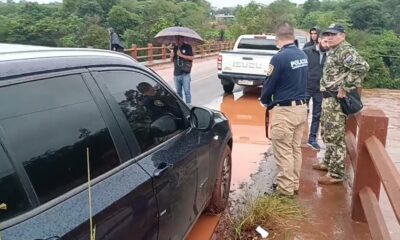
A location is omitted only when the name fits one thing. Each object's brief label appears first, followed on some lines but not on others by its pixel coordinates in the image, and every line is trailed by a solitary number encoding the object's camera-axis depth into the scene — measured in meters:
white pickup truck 11.77
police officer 4.51
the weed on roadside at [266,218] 3.93
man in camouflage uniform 4.70
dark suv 1.67
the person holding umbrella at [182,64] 9.33
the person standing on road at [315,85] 6.81
